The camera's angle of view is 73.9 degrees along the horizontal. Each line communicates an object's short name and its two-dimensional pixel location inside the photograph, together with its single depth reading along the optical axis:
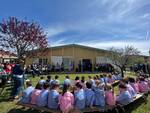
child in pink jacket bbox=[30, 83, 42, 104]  3.44
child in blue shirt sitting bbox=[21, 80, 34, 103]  3.54
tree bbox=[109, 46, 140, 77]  10.51
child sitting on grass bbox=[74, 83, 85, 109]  3.16
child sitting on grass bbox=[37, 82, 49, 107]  3.29
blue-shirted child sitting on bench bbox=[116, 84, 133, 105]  3.53
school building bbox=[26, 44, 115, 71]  14.41
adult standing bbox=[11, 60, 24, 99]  4.40
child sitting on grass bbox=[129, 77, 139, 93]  4.42
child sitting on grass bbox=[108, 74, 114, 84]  6.27
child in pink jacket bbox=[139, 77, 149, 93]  4.71
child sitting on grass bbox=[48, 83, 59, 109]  3.20
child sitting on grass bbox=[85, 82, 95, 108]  3.24
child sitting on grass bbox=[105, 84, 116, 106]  3.35
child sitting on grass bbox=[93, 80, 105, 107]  3.30
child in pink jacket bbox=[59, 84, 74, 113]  3.04
